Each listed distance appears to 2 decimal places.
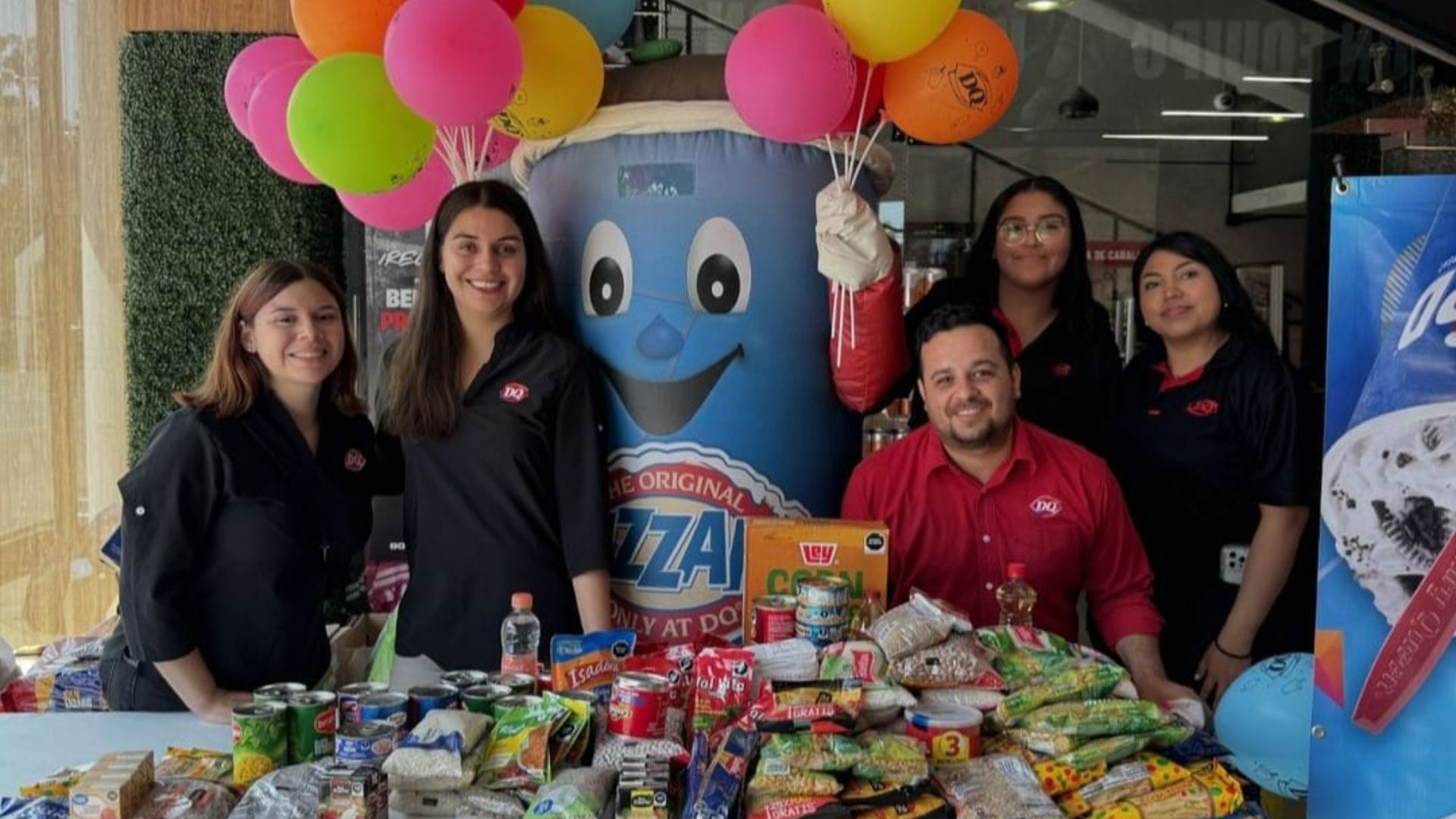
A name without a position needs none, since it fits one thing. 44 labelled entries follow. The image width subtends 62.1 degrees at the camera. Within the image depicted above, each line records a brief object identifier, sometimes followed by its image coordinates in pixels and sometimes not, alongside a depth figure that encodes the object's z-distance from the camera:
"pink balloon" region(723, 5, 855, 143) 2.32
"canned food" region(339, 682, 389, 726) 1.77
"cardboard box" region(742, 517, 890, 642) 2.26
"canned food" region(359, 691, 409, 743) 1.73
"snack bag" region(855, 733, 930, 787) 1.60
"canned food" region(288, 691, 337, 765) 1.75
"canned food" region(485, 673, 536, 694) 1.90
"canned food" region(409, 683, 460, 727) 1.80
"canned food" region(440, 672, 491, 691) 1.90
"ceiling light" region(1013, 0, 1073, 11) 7.42
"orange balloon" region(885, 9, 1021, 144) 2.48
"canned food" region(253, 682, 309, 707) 1.78
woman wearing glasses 2.93
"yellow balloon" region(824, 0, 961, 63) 2.35
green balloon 2.40
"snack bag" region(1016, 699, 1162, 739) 1.73
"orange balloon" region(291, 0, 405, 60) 2.47
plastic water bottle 2.17
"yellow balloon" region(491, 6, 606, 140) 2.49
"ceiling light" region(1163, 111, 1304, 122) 8.08
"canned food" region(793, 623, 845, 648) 2.00
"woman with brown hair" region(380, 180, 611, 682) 2.54
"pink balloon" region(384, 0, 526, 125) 2.22
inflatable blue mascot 2.62
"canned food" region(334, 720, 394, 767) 1.66
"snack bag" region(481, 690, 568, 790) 1.67
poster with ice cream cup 1.83
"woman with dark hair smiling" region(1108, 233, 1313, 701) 2.77
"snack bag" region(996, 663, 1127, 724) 1.78
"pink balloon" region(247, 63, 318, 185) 2.70
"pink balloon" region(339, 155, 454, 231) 2.98
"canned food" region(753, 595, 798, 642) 2.06
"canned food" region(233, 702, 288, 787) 1.71
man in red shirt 2.52
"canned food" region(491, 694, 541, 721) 1.79
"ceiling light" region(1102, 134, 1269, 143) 8.42
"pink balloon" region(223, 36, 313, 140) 2.90
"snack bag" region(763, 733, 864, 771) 1.61
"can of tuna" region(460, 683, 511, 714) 1.82
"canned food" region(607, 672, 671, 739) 1.75
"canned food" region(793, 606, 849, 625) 2.00
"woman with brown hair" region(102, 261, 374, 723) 2.31
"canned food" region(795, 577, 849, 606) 2.00
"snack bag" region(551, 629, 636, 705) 1.94
